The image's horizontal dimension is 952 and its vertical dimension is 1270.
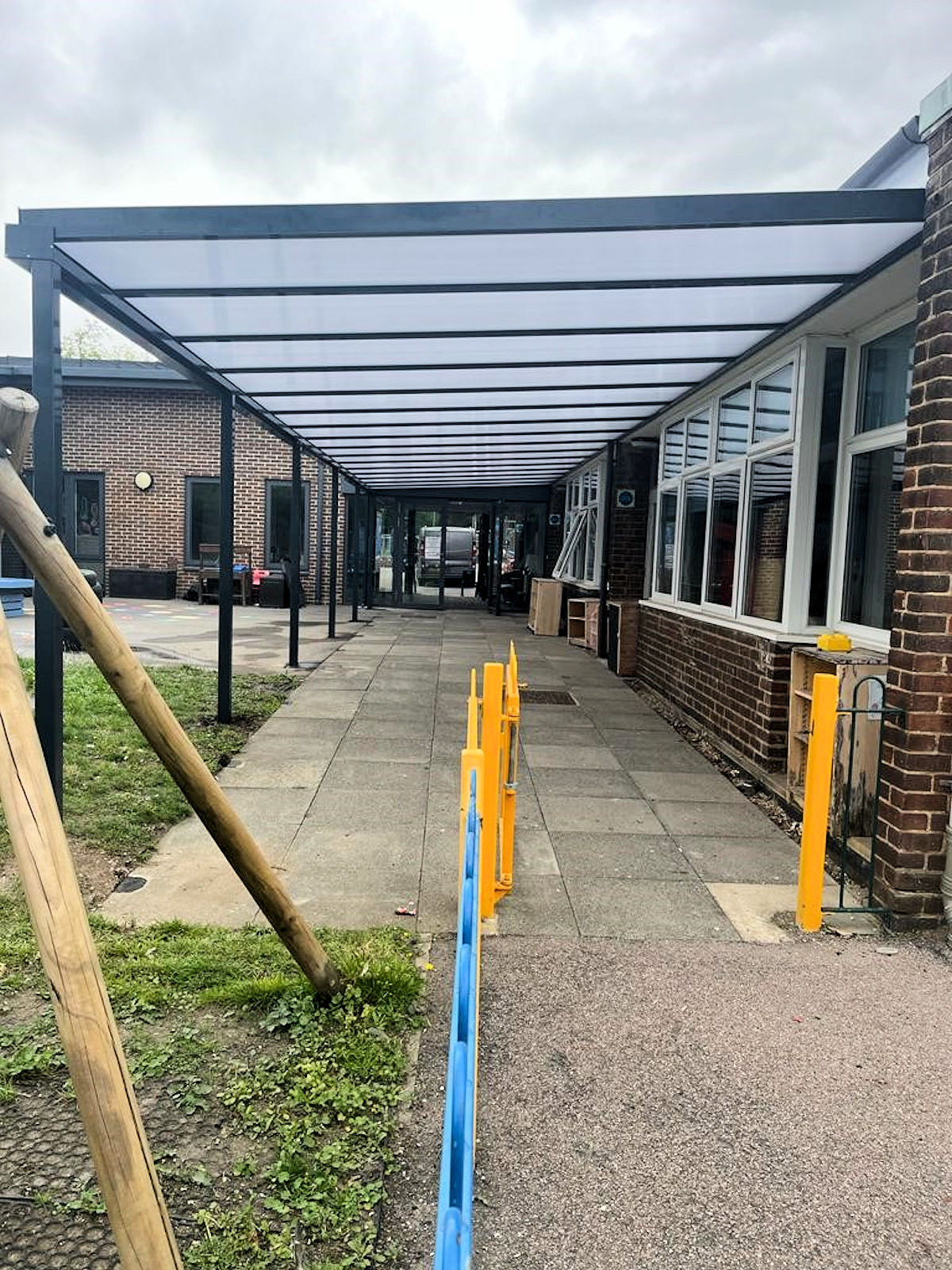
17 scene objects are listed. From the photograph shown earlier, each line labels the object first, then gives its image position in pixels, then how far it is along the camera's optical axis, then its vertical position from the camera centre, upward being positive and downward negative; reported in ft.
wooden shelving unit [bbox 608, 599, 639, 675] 33.99 -3.18
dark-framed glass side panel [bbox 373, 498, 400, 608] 67.56 -1.01
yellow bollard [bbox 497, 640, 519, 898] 13.20 -3.80
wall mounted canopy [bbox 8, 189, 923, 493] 12.48 +4.66
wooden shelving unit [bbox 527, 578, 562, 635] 48.98 -3.19
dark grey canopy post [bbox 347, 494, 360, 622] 53.36 -0.61
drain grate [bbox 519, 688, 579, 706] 28.66 -4.99
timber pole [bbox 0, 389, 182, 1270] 4.42 -2.49
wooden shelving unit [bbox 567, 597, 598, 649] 41.88 -3.55
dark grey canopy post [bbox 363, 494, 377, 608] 59.16 -0.36
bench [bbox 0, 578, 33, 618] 40.93 -2.99
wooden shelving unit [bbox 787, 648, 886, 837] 14.89 -3.19
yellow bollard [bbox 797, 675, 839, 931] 12.00 -3.41
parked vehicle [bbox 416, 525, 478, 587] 84.69 -1.23
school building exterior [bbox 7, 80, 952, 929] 12.05 +0.91
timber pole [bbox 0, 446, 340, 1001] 6.14 -1.42
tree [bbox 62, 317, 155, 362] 142.10 +33.34
